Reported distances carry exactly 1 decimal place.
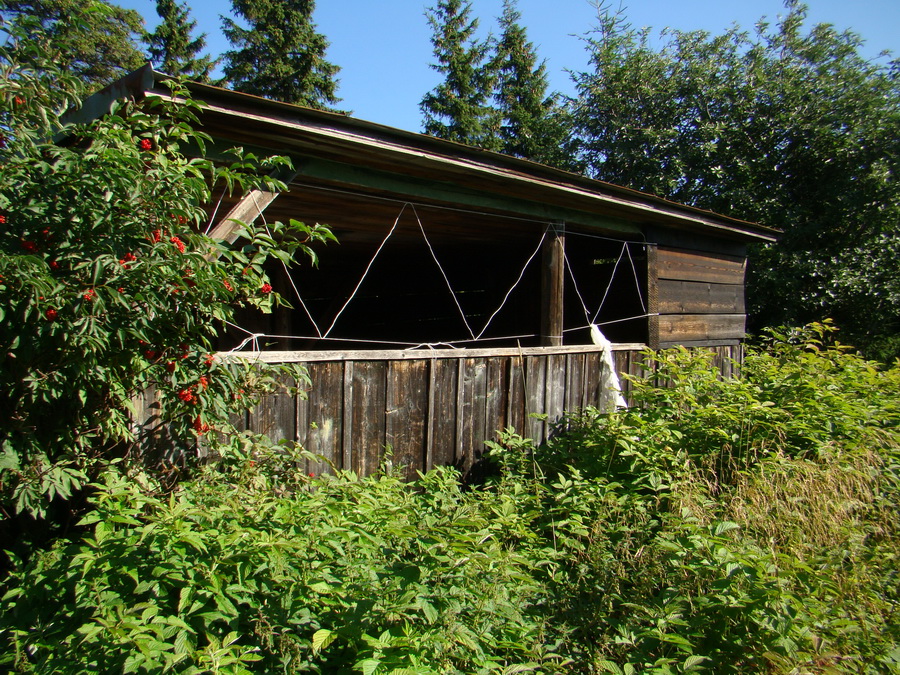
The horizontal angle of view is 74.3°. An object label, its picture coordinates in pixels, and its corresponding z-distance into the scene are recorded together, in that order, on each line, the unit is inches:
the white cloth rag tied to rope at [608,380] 193.5
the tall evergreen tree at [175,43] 721.6
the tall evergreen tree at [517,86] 894.4
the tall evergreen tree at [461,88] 862.5
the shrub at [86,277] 76.6
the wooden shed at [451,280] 132.0
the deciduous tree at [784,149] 501.7
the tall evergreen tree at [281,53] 697.6
